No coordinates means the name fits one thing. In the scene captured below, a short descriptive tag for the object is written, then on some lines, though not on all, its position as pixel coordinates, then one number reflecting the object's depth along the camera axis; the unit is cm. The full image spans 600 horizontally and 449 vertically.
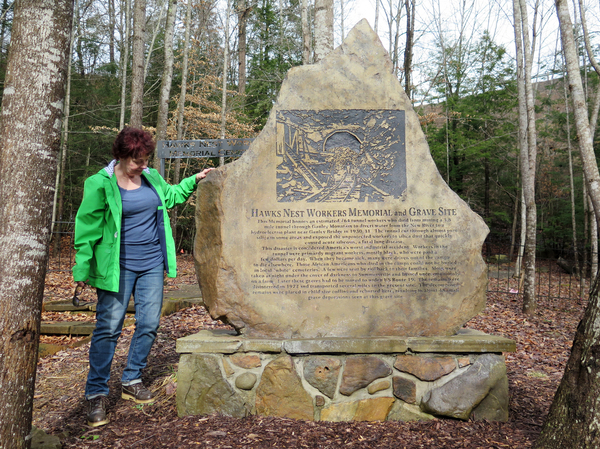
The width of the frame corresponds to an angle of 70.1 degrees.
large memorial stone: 330
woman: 294
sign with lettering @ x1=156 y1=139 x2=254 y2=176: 705
